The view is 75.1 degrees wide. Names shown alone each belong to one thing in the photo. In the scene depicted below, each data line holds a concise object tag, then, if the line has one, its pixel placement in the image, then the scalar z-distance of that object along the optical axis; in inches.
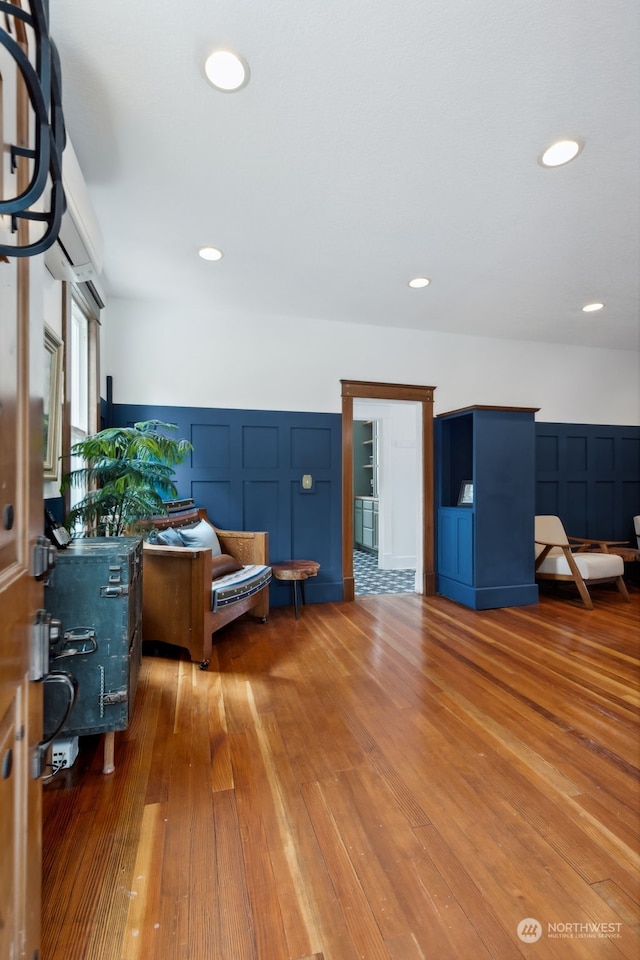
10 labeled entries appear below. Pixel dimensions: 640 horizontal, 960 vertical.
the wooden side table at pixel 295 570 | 135.2
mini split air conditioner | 68.1
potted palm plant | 82.4
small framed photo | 164.1
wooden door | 25.0
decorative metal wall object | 18.8
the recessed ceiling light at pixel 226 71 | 58.8
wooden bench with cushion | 98.7
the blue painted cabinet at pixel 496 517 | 153.5
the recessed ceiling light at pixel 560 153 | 74.0
